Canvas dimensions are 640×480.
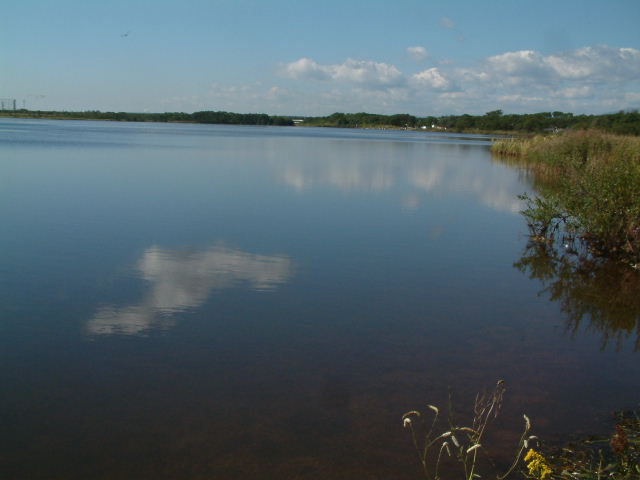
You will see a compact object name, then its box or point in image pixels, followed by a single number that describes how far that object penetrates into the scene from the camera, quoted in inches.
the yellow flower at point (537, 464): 122.6
